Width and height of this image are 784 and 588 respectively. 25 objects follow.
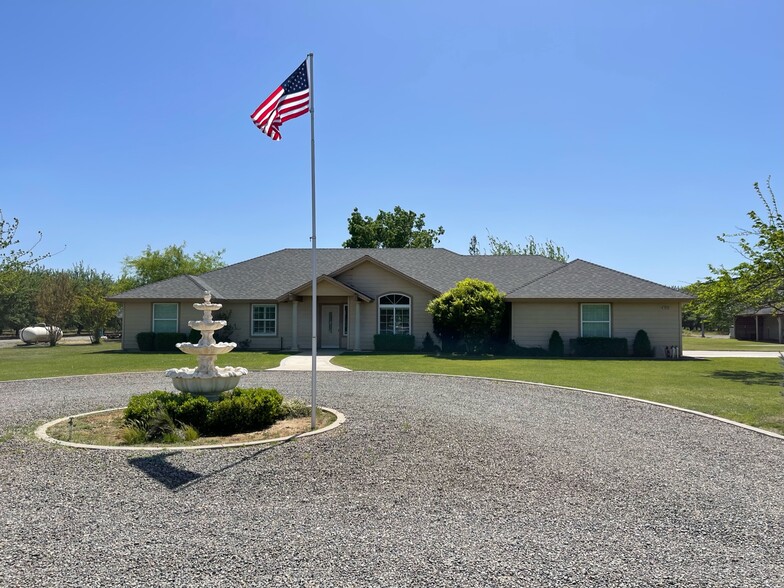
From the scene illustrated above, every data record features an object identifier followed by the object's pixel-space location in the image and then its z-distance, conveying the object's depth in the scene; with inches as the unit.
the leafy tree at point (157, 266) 2119.8
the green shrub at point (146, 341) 1104.8
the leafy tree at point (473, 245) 4057.6
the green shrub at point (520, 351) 1022.0
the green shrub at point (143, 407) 346.3
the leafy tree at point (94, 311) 1514.5
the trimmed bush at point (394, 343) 1055.0
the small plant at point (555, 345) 1012.5
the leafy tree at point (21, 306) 2148.1
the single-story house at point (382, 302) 1030.4
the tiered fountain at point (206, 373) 377.1
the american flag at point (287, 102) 362.0
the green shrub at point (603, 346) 1011.3
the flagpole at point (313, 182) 356.5
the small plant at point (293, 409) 386.9
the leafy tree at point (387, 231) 2165.4
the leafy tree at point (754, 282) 793.6
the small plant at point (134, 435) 317.4
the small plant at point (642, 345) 1006.4
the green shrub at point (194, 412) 348.8
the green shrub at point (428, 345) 1067.9
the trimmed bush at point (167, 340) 1087.6
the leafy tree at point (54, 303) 1561.3
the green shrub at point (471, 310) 997.8
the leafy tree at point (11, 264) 1056.4
